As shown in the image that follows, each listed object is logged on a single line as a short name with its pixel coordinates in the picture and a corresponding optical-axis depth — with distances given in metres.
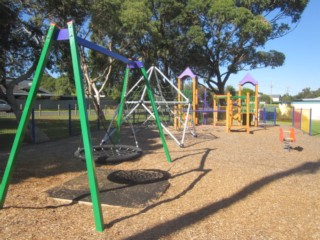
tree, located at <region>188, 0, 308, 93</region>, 26.83
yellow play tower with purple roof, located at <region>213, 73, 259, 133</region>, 16.53
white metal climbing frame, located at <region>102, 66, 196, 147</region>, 8.91
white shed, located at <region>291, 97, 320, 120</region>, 39.71
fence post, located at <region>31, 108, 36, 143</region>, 11.88
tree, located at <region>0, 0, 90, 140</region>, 11.20
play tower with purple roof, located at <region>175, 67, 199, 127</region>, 19.06
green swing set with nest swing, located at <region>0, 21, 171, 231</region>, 4.20
